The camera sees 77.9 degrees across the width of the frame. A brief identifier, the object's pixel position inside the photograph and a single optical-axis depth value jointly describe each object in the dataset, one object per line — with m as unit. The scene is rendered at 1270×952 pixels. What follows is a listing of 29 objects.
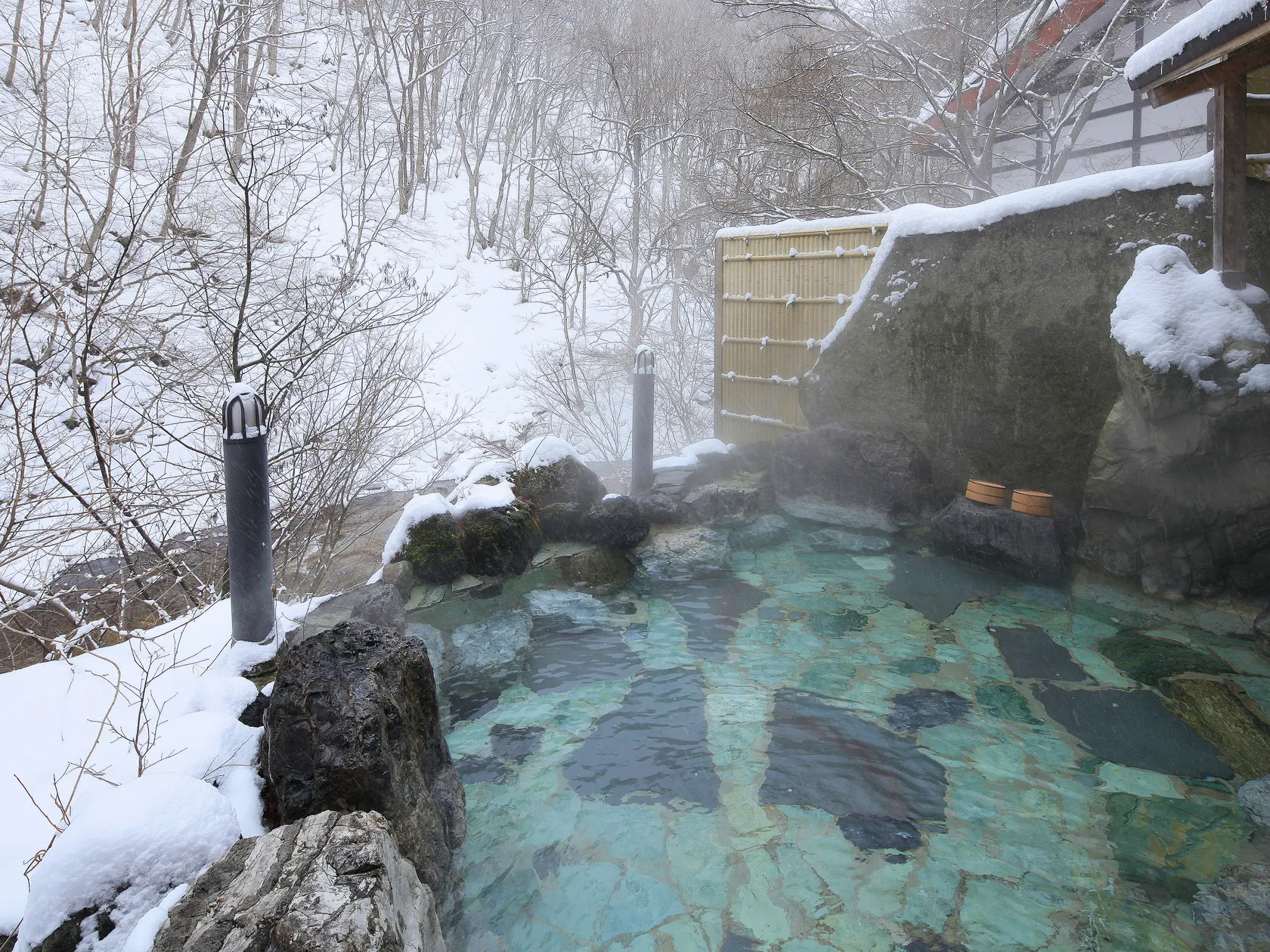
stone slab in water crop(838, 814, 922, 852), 3.12
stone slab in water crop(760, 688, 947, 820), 3.37
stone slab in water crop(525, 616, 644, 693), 4.50
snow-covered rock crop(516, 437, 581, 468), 6.47
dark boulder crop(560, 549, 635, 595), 5.78
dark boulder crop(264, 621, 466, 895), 2.48
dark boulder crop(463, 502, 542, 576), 5.55
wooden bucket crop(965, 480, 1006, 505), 6.37
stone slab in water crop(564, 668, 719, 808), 3.47
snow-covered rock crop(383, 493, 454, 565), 5.41
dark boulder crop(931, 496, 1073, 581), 5.77
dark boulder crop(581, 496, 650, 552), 6.14
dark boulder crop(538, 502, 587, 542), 6.16
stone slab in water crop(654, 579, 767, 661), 4.94
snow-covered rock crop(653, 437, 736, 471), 8.09
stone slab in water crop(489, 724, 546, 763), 3.76
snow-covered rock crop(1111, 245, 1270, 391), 4.82
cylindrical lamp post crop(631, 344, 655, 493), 7.13
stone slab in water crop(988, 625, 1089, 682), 4.46
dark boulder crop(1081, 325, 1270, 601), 4.86
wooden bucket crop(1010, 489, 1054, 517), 5.99
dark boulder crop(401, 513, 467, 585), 5.35
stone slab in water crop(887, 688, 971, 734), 3.98
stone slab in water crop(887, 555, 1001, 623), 5.43
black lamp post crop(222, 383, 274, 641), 2.97
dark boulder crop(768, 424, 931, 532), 6.79
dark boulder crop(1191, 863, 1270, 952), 2.59
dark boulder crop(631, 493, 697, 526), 6.67
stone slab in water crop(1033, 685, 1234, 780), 3.62
